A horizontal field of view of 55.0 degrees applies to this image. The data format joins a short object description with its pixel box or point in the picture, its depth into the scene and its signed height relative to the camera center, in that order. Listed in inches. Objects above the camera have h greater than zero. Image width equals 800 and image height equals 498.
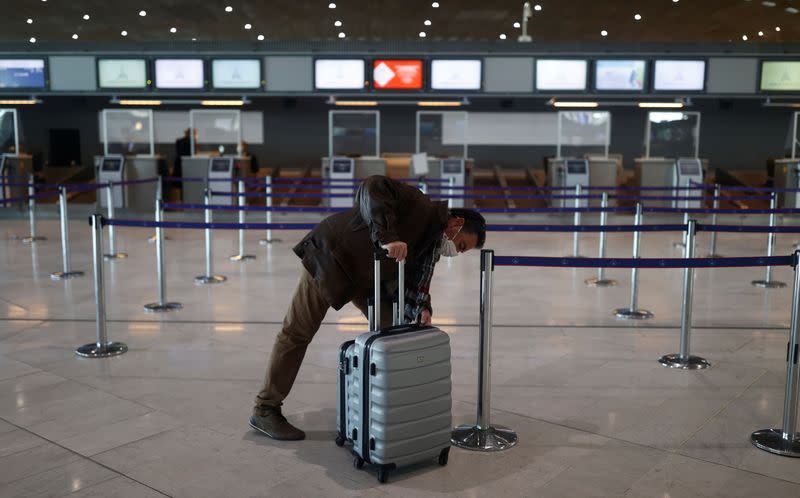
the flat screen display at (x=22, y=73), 716.0 +77.3
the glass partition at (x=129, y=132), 776.9 +26.1
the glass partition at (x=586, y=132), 786.8 +31.0
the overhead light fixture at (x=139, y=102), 708.7 +51.6
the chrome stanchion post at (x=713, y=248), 424.5 -47.3
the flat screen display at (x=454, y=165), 678.5 -3.7
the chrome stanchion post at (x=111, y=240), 431.3 -47.1
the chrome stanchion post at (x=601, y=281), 355.9 -55.0
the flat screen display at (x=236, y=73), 692.1 +76.8
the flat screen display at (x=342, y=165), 679.1 -5.1
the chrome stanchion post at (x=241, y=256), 426.1 -53.9
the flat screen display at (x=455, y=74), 676.1 +76.0
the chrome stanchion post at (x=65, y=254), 366.6 -46.8
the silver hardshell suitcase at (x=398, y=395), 142.9 -44.5
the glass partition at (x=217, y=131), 826.2 +29.3
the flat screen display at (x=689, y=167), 673.6 -3.1
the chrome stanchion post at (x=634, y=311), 289.6 -56.3
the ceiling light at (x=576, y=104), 697.0 +53.0
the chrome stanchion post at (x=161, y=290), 294.8 -51.0
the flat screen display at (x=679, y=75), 684.7 +78.2
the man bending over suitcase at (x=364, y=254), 147.1 -19.0
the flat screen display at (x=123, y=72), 696.4 +77.1
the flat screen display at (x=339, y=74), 686.5 +76.4
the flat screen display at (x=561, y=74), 681.6 +77.8
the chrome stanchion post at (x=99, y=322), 230.7 -50.0
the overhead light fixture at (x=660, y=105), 695.7 +53.1
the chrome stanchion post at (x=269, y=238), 488.9 -51.2
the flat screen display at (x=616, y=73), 681.6 +79.4
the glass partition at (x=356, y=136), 758.5 +23.5
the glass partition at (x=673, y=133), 730.2 +28.7
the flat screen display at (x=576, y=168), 671.8 -5.0
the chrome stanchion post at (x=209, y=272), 354.9 -53.2
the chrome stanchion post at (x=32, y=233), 491.6 -50.0
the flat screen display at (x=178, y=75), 693.9 +74.6
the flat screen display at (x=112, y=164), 677.3 -6.0
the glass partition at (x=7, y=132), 744.3 +23.2
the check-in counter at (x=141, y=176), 677.9 -16.7
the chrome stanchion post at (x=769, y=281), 357.7 -54.8
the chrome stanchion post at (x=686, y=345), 225.0 -53.8
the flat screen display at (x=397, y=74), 677.3 +75.7
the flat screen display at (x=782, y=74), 693.3 +81.4
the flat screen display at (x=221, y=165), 671.8 -5.8
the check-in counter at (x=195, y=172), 677.9 -12.4
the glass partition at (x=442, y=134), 794.2 +28.7
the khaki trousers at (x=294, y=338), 161.3 -38.0
